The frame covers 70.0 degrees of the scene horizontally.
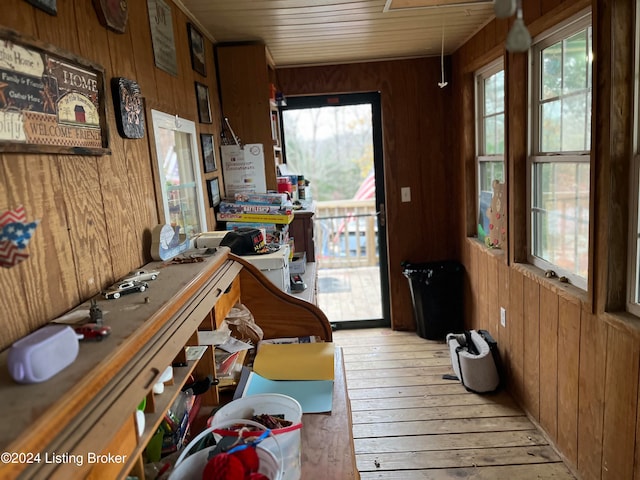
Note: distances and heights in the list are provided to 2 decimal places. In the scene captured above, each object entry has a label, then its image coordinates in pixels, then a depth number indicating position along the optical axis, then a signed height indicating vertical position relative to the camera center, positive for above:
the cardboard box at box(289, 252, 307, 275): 2.98 -0.57
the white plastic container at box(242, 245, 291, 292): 2.12 -0.39
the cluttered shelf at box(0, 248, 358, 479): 0.60 -0.31
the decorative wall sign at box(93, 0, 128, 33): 1.33 +0.54
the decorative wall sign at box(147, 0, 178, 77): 1.79 +0.62
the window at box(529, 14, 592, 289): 2.02 +0.05
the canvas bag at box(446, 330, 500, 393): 2.86 -1.23
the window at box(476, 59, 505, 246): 2.99 +0.22
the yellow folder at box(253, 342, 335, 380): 1.57 -0.65
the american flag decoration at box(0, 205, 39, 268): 0.79 -0.07
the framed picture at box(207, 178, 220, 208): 2.49 -0.04
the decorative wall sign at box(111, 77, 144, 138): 1.40 +0.27
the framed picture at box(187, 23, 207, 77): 2.33 +0.71
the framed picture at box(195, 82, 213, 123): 2.40 +0.44
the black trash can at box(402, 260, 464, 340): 3.67 -1.02
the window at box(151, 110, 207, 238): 1.77 +0.06
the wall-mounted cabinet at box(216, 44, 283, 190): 2.87 +0.57
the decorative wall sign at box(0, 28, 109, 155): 0.90 +0.22
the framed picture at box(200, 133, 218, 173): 2.41 +0.18
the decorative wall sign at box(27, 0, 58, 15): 1.02 +0.43
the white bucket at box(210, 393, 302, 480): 1.11 -0.61
